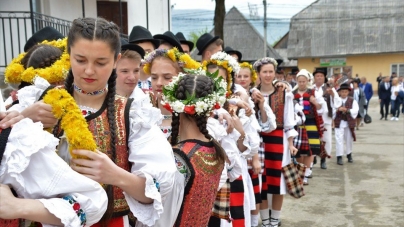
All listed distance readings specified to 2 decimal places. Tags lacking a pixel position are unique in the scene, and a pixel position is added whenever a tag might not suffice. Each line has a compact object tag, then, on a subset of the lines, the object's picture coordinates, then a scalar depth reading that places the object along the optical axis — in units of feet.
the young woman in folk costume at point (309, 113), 25.50
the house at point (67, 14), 26.40
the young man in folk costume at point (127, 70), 9.85
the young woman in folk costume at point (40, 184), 4.62
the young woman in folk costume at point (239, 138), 12.94
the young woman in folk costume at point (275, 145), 17.66
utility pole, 100.50
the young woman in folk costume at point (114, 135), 5.53
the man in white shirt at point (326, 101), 29.40
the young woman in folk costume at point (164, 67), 10.07
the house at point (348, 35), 117.91
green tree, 212.52
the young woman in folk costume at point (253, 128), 14.85
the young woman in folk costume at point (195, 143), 7.67
